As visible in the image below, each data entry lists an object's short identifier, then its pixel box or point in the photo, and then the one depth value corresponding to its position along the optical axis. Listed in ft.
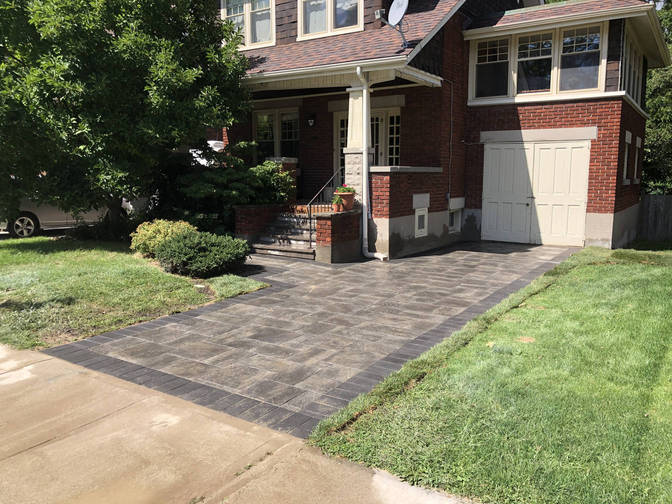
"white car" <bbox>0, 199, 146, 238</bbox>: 43.83
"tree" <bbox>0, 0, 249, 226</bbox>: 32.37
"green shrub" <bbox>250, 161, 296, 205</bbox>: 39.96
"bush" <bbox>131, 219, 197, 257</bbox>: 32.40
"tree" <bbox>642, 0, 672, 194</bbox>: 60.59
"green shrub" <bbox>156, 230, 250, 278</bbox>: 29.07
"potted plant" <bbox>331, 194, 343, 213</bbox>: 35.09
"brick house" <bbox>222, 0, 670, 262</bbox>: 36.40
